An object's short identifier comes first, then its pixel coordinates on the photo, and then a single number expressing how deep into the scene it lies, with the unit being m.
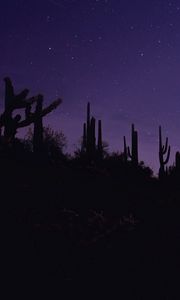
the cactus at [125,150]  23.36
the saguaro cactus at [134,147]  21.28
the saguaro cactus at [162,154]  24.09
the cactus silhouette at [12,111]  11.69
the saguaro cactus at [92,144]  15.99
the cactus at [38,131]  13.34
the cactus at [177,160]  20.41
